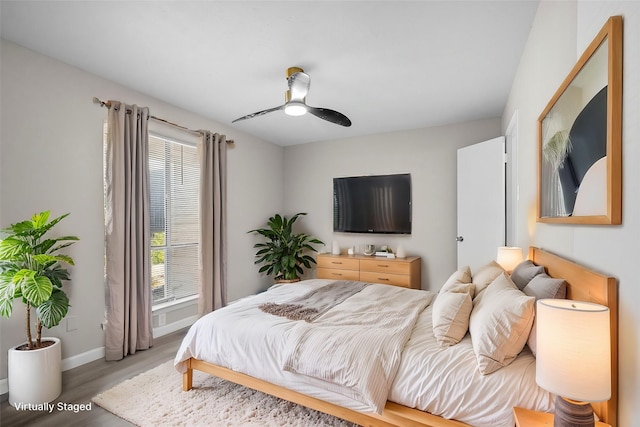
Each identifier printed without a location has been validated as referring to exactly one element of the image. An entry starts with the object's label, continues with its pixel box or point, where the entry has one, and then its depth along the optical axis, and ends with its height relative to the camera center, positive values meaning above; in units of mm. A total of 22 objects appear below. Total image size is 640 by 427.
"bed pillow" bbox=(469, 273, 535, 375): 1387 -549
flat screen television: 4430 +164
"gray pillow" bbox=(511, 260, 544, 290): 1759 -358
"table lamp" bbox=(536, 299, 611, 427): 899 -427
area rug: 1899 -1275
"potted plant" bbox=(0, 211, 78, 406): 1940 -569
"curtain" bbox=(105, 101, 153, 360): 2756 -156
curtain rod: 2748 +1033
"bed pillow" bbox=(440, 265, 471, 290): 2223 -474
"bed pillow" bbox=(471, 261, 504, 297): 2041 -428
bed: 1302 -853
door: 3246 +137
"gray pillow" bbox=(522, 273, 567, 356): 1380 -363
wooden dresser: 4012 -749
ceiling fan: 2467 +989
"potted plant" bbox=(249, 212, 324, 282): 4602 -547
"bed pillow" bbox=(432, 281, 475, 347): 1690 -591
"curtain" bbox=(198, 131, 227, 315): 3723 -98
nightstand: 1166 -807
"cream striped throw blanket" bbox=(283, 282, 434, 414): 1579 -751
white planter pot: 2025 -1063
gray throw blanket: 2213 -709
